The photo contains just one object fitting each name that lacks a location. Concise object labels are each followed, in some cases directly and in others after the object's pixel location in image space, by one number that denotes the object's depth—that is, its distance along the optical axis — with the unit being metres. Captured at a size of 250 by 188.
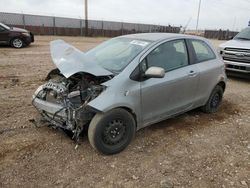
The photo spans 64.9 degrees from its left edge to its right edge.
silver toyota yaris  2.55
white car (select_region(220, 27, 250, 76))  6.22
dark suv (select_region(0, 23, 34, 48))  10.56
